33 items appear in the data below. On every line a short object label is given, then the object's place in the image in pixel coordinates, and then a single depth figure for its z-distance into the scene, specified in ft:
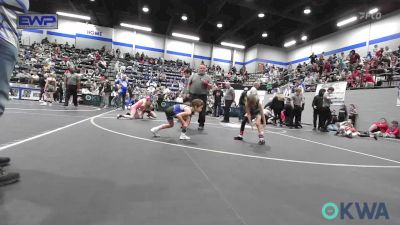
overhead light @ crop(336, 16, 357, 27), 72.02
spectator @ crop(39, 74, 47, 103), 50.44
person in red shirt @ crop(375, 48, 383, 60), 53.96
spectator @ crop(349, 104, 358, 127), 43.41
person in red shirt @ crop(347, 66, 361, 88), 46.21
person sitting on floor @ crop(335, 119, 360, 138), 29.55
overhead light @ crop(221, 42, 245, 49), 112.90
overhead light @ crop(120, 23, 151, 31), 101.70
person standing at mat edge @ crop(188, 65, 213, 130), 24.57
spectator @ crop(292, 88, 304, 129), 38.65
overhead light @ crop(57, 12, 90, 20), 98.43
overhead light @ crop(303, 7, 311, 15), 70.50
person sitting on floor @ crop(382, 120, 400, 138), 35.12
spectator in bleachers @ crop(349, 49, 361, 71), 57.32
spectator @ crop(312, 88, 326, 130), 35.47
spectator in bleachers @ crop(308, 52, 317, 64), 70.84
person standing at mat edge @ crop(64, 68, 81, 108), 39.11
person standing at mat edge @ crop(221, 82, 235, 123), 36.63
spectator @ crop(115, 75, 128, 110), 45.37
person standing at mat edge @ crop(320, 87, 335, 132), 35.55
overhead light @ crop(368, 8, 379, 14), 67.75
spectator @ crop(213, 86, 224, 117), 48.24
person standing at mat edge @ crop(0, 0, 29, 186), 5.68
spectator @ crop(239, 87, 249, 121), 35.52
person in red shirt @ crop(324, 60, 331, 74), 60.08
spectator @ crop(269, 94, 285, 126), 40.88
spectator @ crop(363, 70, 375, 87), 43.63
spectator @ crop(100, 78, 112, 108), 49.47
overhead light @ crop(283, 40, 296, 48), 98.35
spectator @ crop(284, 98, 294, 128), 39.54
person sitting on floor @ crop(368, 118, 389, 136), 37.55
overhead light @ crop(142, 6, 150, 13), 83.19
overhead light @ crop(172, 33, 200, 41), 107.76
